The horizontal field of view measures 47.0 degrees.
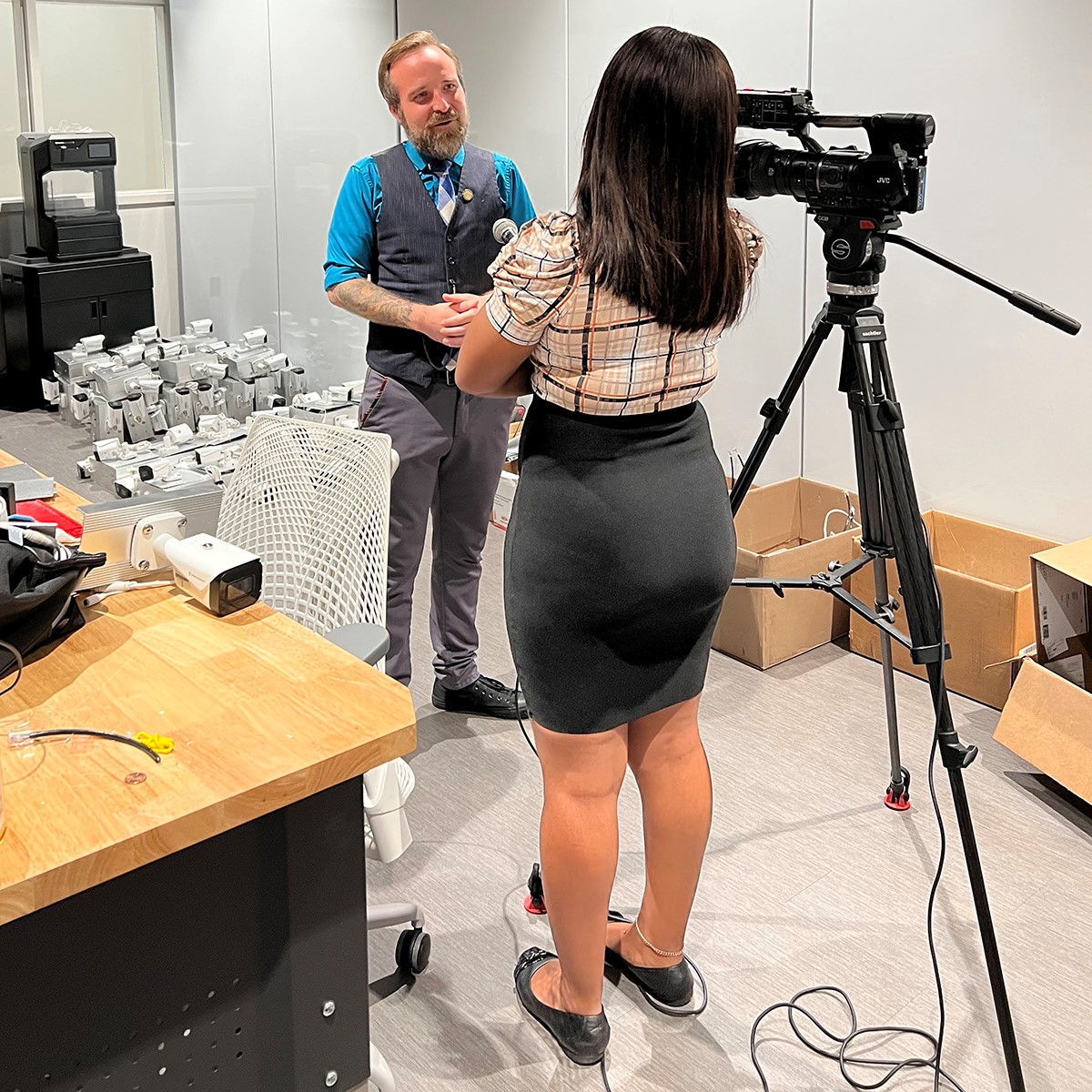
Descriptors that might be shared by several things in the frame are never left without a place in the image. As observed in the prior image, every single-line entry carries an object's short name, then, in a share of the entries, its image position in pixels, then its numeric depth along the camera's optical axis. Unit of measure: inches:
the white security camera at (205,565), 65.6
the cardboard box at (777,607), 125.8
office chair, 78.4
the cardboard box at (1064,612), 107.7
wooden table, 48.1
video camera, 71.0
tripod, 72.1
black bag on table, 58.5
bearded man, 102.9
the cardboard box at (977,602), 116.1
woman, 59.8
